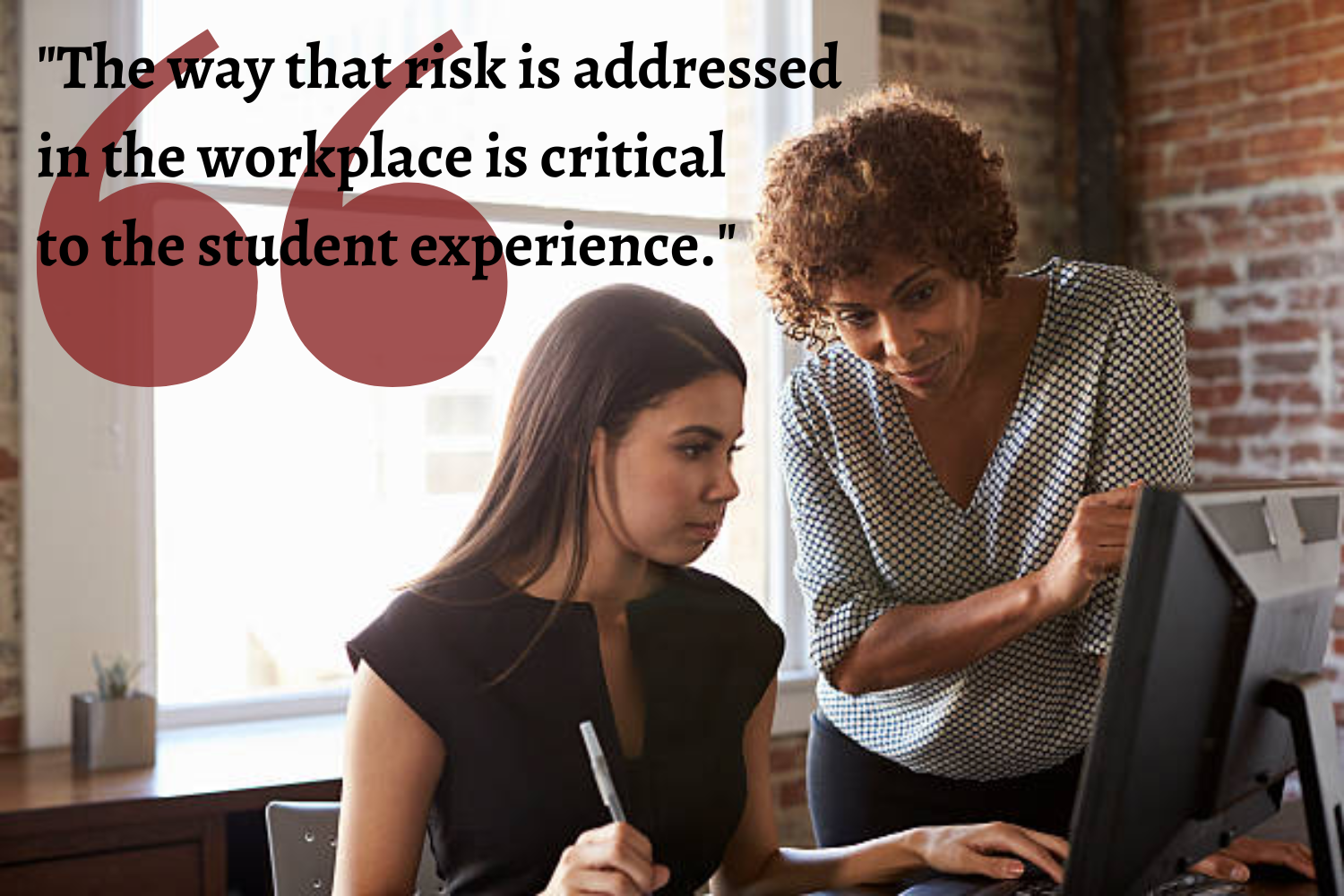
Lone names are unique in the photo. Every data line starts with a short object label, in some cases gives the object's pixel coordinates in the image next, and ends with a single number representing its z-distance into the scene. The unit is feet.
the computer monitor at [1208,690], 3.66
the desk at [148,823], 7.96
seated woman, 5.27
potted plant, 8.91
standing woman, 6.05
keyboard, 5.09
